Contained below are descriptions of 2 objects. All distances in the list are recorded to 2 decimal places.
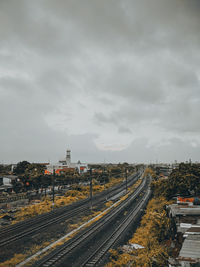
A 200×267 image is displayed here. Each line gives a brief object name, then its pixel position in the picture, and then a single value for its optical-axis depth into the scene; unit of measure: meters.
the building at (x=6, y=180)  58.43
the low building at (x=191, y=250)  11.58
